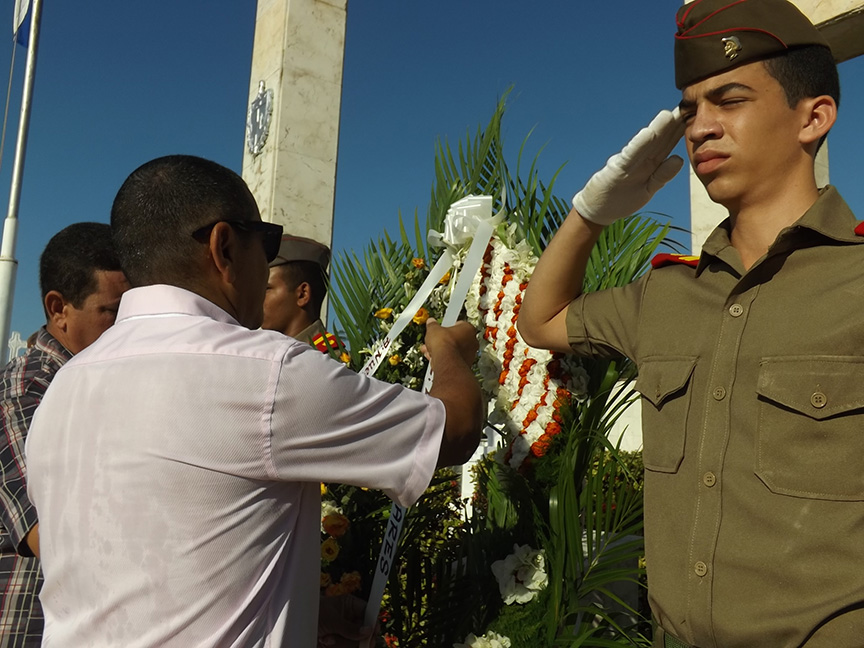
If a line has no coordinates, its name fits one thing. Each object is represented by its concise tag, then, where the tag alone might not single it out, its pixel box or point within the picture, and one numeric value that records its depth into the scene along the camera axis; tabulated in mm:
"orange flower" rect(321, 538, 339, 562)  2764
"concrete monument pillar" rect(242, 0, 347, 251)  8234
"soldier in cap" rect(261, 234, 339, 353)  3625
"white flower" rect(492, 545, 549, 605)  2422
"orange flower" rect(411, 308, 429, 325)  2918
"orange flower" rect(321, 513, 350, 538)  2787
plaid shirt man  2146
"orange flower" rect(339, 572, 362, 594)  2650
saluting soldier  1459
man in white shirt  1506
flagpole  10125
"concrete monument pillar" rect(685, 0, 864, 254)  4438
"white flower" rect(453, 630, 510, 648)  2365
